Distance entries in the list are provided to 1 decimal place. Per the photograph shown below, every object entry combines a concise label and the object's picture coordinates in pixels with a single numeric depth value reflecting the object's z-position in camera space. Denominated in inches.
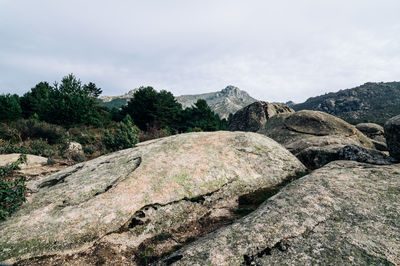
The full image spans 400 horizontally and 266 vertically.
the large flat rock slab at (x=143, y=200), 144.0
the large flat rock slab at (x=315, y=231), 96.6
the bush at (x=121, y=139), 527.8
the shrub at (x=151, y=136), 850.8
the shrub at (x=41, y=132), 846.6
